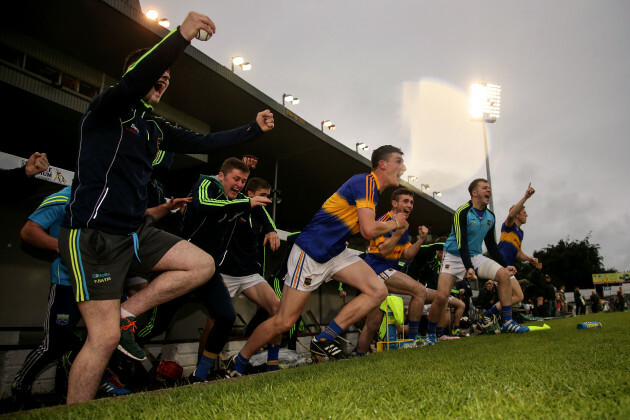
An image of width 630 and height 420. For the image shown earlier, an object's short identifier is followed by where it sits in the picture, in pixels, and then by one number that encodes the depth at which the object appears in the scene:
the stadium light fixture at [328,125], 21.08
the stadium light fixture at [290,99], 17.55
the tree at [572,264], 72.44
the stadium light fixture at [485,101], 29.41
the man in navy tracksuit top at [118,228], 2.25
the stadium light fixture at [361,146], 23.71
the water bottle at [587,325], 6.96
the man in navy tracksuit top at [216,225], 3.85
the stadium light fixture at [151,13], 12.73
